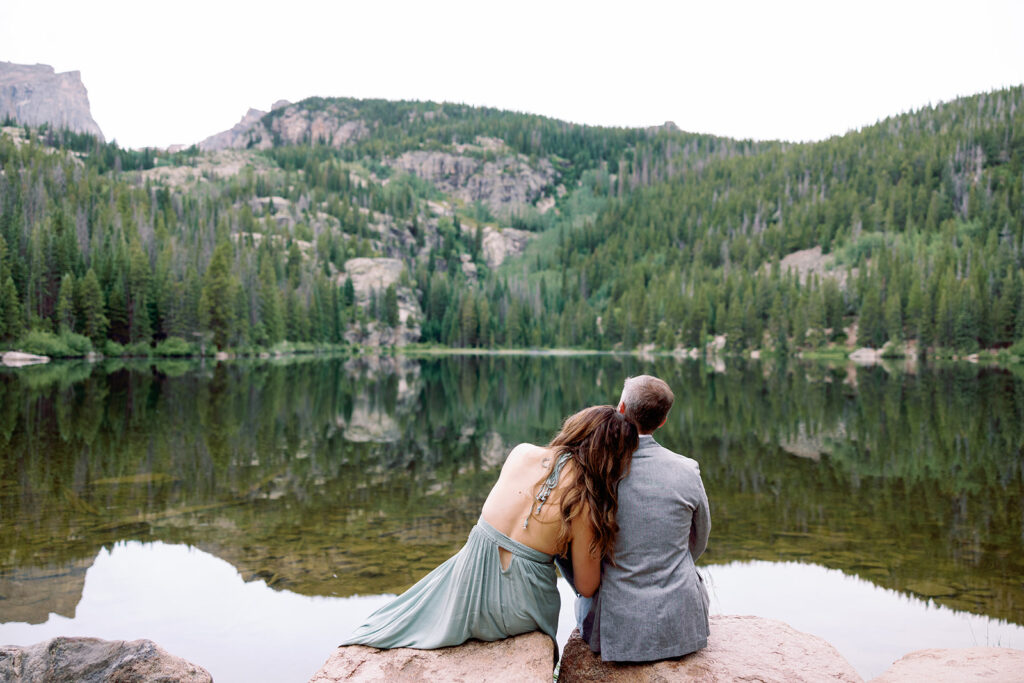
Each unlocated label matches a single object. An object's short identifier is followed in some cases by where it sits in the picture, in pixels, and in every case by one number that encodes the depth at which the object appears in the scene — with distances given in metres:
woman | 4.19
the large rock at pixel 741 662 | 4.29
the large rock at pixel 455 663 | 4.12
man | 4.28
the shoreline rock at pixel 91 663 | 4.66
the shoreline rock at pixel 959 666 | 4.27
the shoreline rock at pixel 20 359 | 58.95
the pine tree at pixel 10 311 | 60.97
